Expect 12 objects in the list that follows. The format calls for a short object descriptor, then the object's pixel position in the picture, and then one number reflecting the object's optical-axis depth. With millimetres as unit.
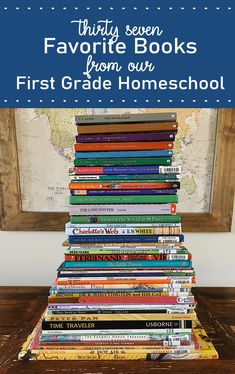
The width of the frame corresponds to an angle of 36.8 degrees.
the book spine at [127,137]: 903
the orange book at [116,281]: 839
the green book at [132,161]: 899
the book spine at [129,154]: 899
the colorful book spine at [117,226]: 871
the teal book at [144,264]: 856
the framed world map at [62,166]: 1331
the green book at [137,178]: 890
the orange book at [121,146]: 902
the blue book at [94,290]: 835
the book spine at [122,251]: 857
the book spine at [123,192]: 885
